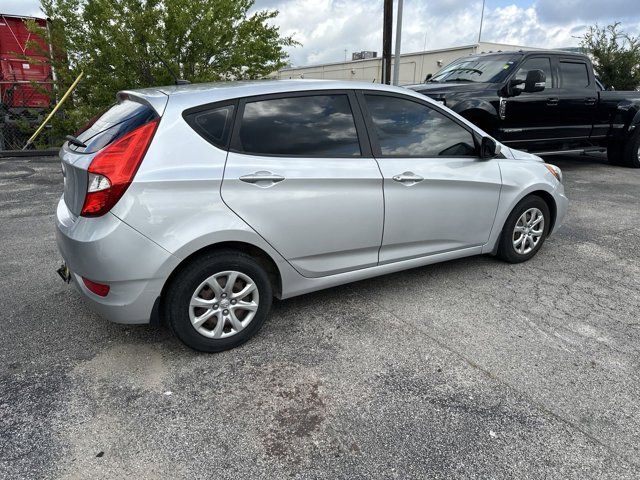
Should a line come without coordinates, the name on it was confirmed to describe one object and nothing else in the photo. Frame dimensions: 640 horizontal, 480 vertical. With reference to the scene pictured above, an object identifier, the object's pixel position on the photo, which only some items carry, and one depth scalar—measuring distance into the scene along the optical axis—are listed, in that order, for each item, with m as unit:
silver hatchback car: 2.66
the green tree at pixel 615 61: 14.98
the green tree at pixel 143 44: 9.27
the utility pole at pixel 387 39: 13.09
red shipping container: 10.84
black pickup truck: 7.22
